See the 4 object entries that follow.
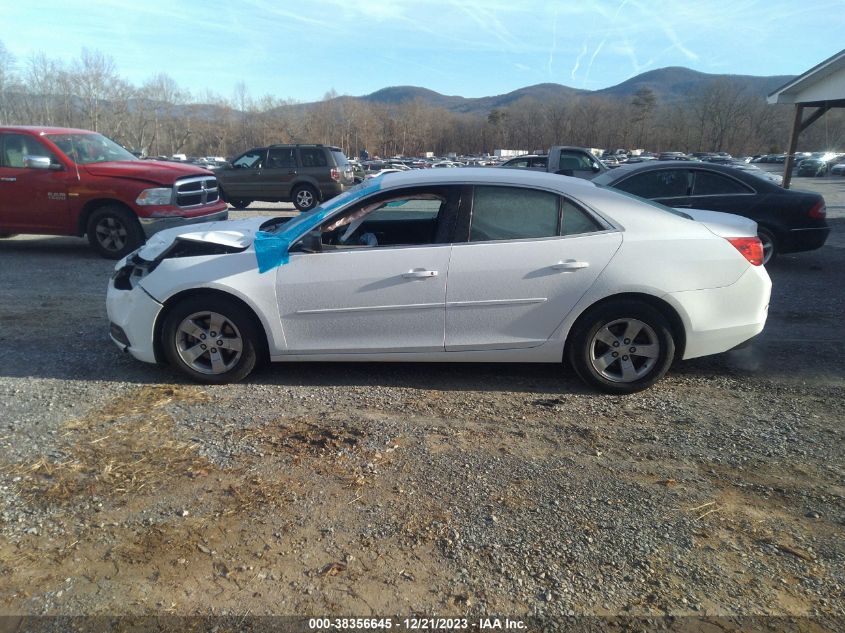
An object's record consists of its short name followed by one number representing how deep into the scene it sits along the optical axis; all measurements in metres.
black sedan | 8.26
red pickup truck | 8.94
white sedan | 4.21
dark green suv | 16.62
